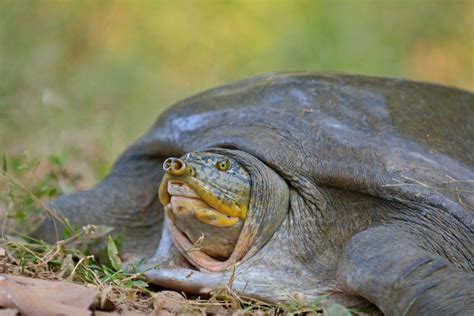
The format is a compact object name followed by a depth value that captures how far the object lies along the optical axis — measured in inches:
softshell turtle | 221.3
